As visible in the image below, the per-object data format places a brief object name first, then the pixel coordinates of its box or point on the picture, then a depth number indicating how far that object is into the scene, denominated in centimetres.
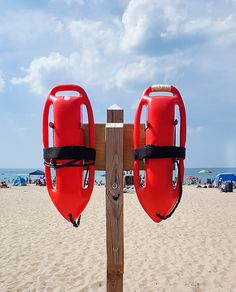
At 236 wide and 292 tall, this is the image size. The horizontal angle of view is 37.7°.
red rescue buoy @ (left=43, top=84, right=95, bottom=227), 209
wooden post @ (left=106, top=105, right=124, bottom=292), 205
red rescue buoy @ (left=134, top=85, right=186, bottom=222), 207
